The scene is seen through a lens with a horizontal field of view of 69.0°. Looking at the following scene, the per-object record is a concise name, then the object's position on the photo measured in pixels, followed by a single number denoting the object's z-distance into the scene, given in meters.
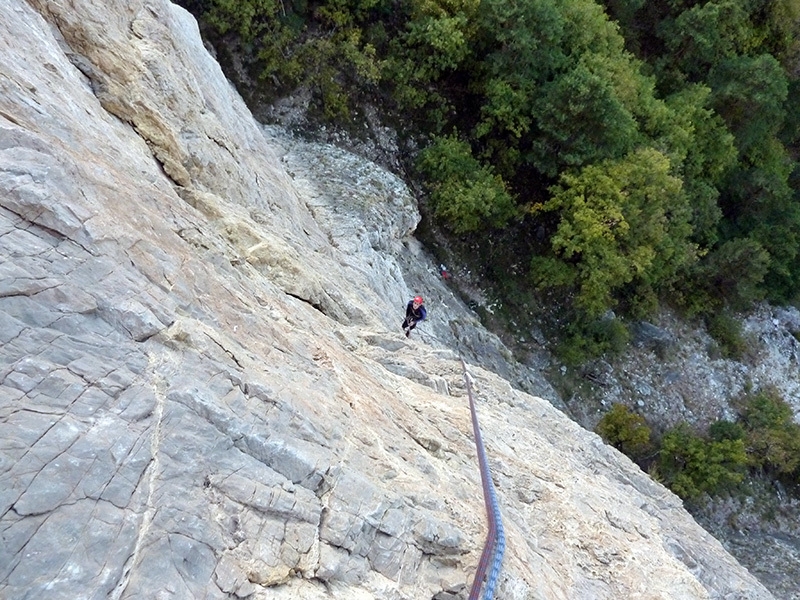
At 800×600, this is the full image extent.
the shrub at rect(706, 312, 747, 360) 27.31
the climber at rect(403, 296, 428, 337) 13.29
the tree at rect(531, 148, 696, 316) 19.83
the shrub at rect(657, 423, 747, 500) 22.25
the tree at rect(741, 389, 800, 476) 24.36
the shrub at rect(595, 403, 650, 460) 21.67
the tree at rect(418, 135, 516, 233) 19.86
